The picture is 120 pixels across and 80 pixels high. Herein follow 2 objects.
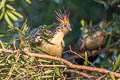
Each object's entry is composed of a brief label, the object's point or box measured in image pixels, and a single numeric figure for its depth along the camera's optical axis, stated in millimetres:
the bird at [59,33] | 9007
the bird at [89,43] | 13023
